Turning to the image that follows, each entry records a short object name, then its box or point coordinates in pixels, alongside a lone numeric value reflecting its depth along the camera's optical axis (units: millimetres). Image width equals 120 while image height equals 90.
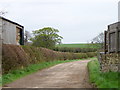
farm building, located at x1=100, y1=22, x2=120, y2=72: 10944
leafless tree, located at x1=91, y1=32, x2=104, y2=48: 52278
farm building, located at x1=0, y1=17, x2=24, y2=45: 21873
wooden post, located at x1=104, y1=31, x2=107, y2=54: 13281
